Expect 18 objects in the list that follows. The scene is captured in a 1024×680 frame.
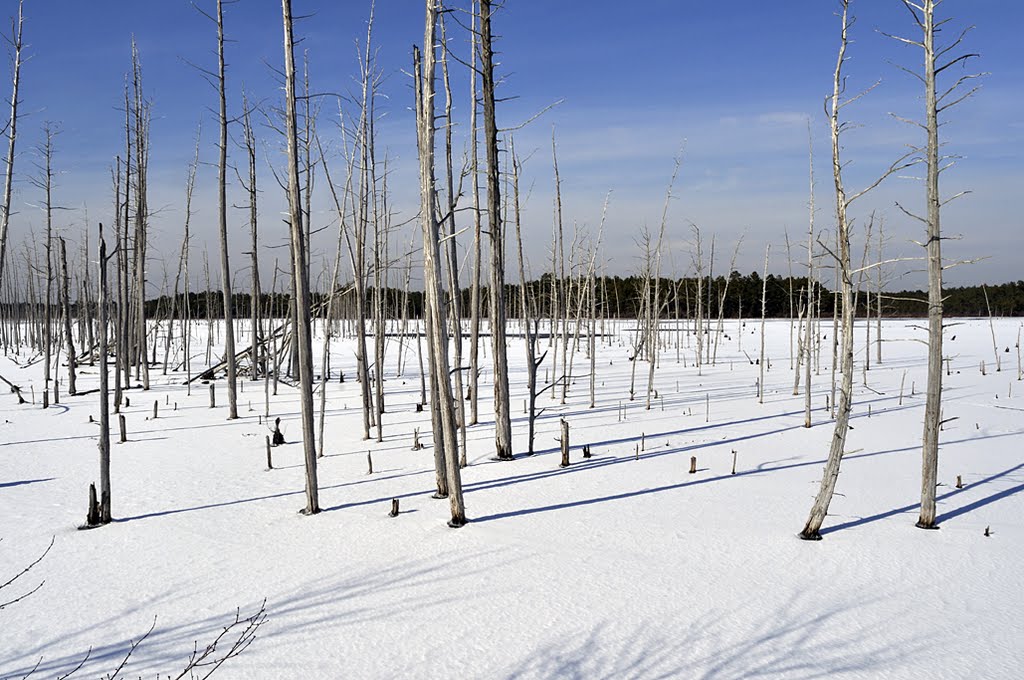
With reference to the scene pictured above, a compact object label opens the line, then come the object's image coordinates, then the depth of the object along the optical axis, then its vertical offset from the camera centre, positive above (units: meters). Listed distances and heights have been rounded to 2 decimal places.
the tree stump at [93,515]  6.94 -1.90
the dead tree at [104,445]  6.91 -1.19
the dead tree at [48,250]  17.05 +2.10
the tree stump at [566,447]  9.39 -1.76
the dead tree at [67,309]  16.64 +0.45
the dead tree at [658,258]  14.72 +1.28
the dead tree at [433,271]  6.59 +0.47
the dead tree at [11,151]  11.67 +3.06
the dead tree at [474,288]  10.65 +0.56
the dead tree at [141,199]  18.75 +3.42
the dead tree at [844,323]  6.02 -0.09
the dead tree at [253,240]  15.00 +2.12
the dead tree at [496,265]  9.24 +0.75
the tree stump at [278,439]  11.11 -1.88
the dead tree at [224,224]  13.54 +2.06
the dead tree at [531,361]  10.11 -0.63
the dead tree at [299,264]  6.77 +0.57
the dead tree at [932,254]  6.18 +0.53
